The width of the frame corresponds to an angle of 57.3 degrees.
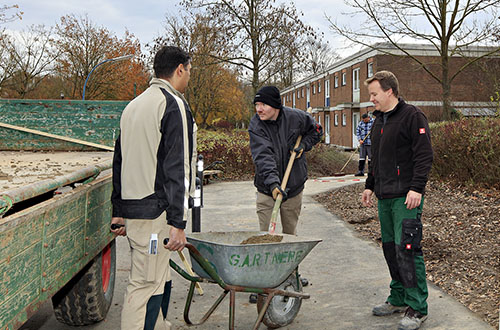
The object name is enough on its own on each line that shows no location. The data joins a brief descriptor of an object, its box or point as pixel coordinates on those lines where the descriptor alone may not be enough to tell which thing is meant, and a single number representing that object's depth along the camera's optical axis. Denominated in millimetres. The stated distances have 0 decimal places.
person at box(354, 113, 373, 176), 14336
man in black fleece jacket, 3523
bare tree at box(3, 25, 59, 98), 32703
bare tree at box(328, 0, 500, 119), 17547
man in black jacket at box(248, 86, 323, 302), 4082
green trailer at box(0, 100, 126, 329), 1883
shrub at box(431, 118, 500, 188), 8789
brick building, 27625
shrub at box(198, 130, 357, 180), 15891
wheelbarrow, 3041
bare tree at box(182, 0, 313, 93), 20344
